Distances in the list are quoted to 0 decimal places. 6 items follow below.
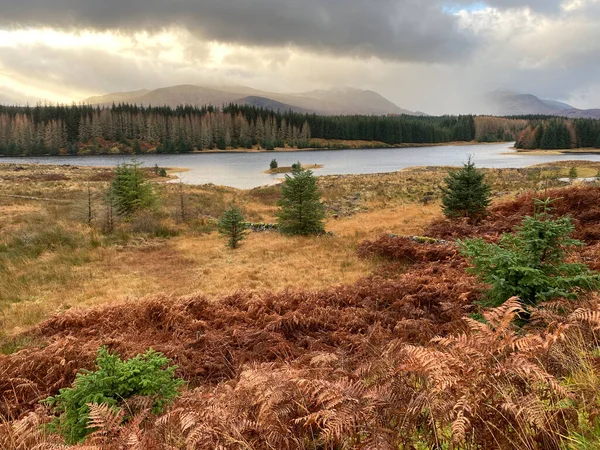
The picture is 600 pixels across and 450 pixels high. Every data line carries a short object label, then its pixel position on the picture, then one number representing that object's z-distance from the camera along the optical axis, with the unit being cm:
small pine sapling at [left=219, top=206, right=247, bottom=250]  1797
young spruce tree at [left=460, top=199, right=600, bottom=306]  564
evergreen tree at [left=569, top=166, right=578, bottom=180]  3825
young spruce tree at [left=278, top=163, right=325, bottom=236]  1961
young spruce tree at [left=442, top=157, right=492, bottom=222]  1795
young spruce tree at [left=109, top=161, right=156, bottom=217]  2348
